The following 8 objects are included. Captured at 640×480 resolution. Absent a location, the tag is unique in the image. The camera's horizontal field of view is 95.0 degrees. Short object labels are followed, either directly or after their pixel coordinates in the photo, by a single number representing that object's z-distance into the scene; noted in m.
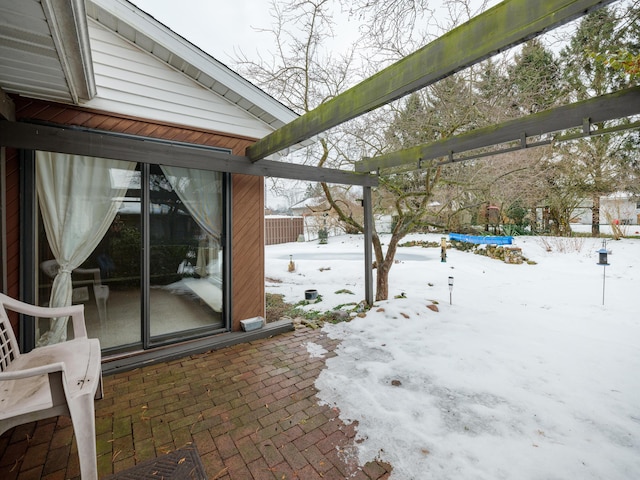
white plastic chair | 1.55
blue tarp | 12.05
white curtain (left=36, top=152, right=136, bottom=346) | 2.87
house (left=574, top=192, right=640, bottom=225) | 12.34
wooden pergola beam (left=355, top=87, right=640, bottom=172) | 2.34
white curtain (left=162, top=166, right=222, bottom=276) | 3.54
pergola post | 4.98
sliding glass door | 2.90
